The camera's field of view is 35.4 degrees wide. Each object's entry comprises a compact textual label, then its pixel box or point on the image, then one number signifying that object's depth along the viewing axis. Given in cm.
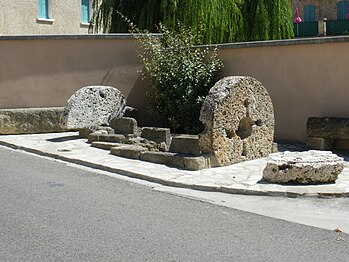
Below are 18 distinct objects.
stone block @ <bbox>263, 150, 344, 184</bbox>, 791
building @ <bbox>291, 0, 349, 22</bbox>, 3925
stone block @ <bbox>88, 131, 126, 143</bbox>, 1181
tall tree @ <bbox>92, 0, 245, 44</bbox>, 1592
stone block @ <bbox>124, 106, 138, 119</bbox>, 1410
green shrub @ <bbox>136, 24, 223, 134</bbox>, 1294
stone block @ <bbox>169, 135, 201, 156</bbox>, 983
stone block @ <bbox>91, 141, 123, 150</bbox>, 1149
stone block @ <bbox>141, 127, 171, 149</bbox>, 1130
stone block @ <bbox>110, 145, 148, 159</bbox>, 1046
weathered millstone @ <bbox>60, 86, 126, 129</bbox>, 1266
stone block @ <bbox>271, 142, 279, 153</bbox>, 1070
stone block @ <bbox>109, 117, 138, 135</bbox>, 1243
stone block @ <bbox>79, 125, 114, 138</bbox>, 1279
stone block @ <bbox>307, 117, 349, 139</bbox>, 1027
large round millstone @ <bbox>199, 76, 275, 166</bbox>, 934
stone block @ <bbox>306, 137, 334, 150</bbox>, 1055
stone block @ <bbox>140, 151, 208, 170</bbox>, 920
